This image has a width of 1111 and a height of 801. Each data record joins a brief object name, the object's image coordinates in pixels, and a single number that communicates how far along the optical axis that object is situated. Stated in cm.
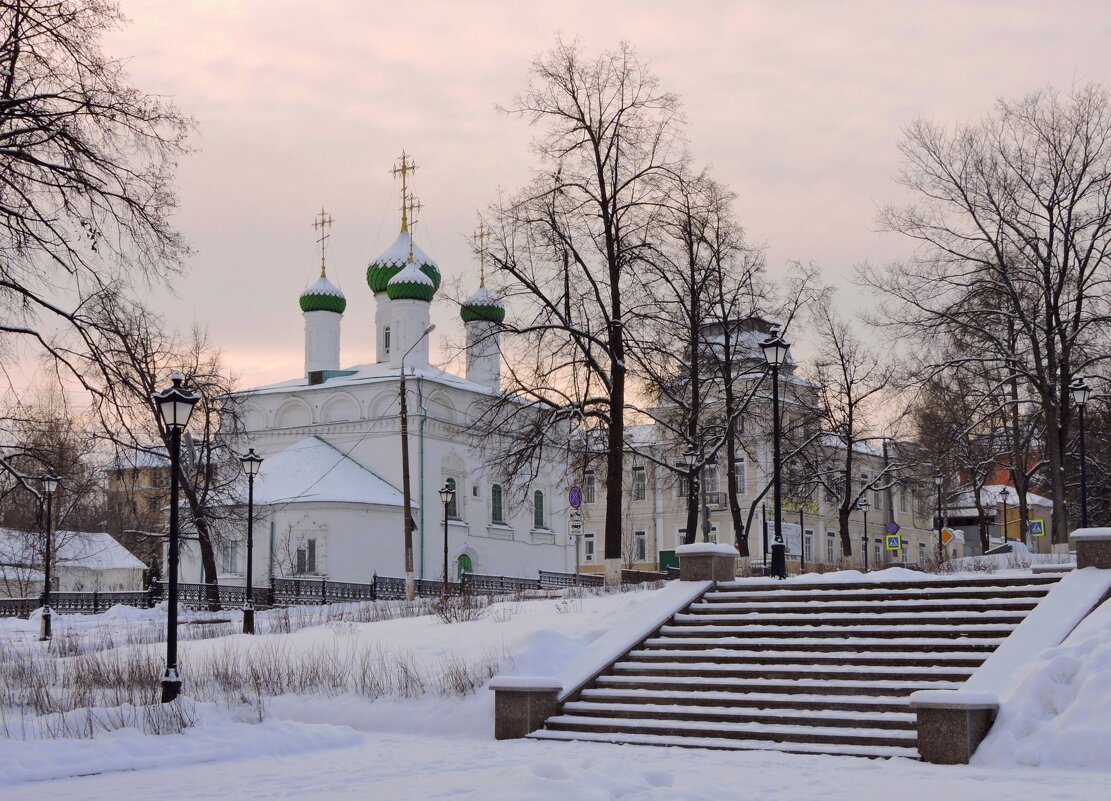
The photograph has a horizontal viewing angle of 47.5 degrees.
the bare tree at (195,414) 1487
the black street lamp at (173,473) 1398
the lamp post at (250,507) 2394
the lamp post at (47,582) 2180
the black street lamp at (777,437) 1991
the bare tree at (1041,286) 2880
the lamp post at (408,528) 3136
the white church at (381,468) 4494
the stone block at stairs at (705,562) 1728
